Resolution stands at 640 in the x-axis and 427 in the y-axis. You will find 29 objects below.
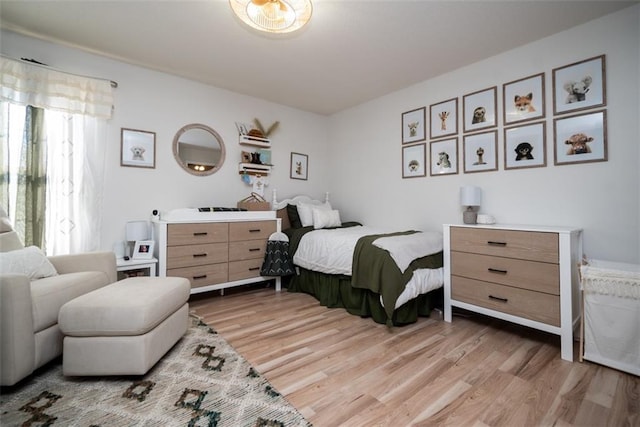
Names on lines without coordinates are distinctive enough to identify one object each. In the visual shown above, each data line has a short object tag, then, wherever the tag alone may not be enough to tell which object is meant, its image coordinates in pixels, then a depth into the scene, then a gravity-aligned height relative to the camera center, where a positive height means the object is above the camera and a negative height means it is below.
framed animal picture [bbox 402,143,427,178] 3.22 +0.66
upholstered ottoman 1.48 -0.65
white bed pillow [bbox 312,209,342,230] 3.46 -0.04
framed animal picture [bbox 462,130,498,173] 2.65 +0.63
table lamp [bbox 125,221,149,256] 2.65 -0.14
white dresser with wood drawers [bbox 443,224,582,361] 1.85 -0.44
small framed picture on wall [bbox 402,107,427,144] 3.21 +1.08
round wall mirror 3.14 +0.79
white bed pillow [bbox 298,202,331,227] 3.54 +0.04
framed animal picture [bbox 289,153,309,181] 4.09 +0.75
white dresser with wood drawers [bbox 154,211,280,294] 2.57 -0.31
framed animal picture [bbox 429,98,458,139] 2.94 +1.06
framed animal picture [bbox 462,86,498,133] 2.66 +1.05
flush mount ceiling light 1.76 +1.34
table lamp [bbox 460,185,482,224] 2.59 +0.16
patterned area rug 1.26 -0.92
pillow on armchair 1.64 -0.29
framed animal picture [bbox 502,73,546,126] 2.37 +1.03
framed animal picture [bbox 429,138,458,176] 2.94 +0.64
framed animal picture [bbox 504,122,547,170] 2.36 +0.61
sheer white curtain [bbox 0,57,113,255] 2.33 +0.64
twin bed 2.25 -0.49
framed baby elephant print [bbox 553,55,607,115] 2.09 +1.02
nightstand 2.42 -0.45
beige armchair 1.37 -0.50
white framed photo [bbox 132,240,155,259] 2.59 -0.31
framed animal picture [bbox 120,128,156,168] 2.79 +0.71
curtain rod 2.29 +1.29
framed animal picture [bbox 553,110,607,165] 2.08 +0.61
